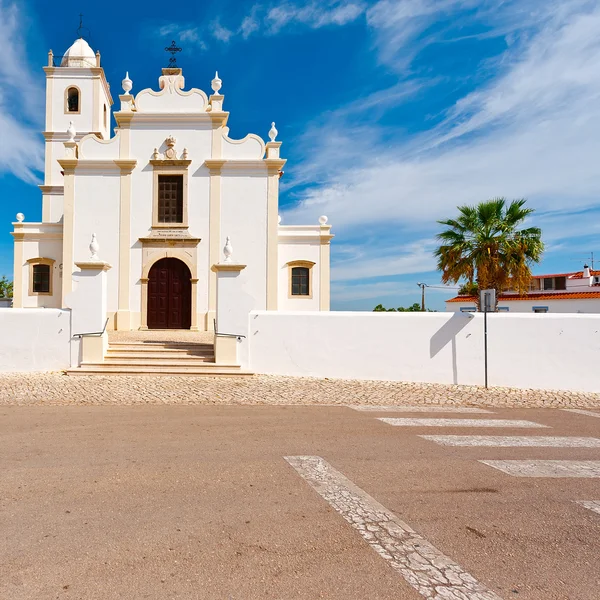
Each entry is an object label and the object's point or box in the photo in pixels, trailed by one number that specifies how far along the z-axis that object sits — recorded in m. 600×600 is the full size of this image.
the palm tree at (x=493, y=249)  15.75
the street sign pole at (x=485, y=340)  10.28
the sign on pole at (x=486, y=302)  9.92
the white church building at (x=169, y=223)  18.02
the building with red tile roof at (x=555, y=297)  26.17
